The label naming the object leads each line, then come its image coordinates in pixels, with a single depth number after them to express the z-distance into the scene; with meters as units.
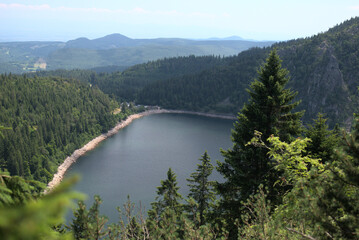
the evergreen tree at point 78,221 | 10.52
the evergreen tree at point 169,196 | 31.62
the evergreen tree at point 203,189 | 31.02
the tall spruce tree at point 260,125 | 20.12
